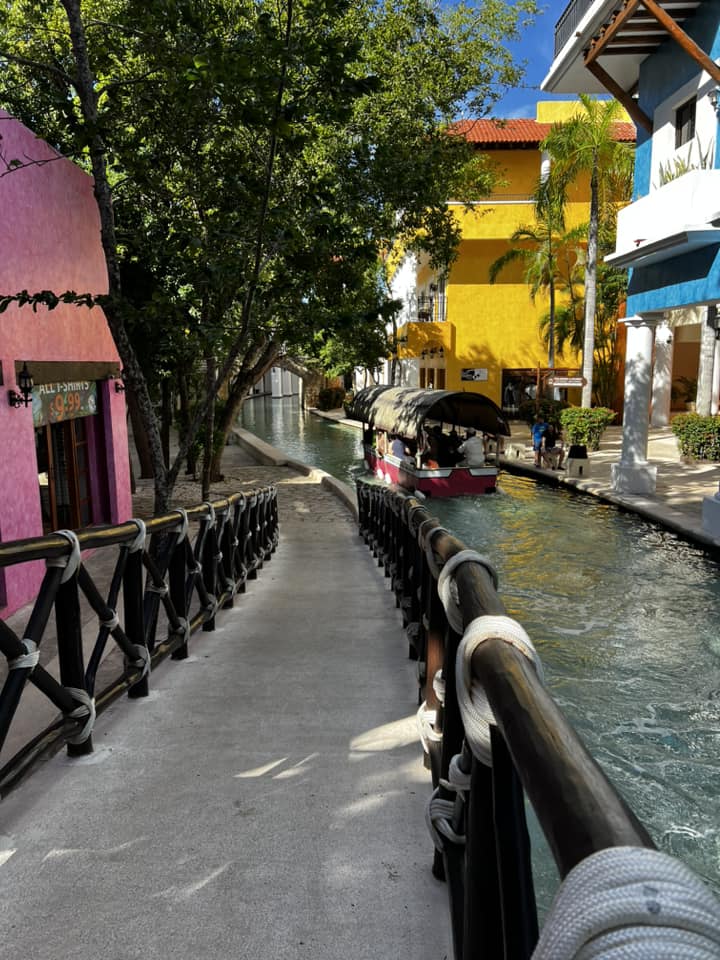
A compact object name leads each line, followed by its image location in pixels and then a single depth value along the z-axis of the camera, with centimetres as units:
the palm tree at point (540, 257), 3300
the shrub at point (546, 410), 2976
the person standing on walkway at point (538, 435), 2302
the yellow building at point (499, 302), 3569
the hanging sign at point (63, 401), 1045
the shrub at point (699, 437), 2272
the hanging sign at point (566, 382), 2258
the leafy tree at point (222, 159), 758
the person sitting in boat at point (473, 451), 1947
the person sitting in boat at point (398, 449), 2138
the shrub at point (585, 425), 2567
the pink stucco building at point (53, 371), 927
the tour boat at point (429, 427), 1927
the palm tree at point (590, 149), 2409
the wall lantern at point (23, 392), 920
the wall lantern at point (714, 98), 1323
